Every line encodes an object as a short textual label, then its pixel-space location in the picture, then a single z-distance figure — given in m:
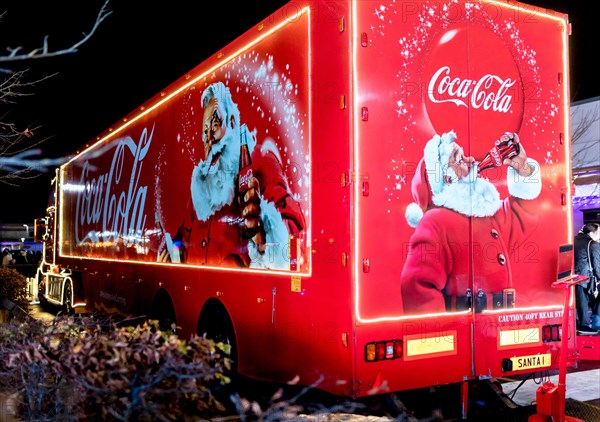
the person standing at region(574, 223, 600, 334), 9.41
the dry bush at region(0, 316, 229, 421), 3.04
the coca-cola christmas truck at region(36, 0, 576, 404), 4.68
